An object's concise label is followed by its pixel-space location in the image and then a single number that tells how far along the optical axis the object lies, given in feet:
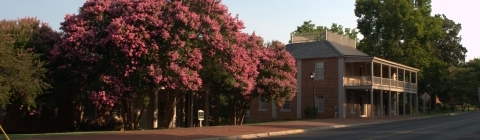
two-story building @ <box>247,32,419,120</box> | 136.26
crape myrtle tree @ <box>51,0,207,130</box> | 71.97
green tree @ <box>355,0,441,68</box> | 171.01
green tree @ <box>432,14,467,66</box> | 249.96
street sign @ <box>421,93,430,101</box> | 157.57
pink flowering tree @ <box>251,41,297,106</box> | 99.91
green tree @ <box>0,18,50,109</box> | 66.95
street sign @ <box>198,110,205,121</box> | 81.62
